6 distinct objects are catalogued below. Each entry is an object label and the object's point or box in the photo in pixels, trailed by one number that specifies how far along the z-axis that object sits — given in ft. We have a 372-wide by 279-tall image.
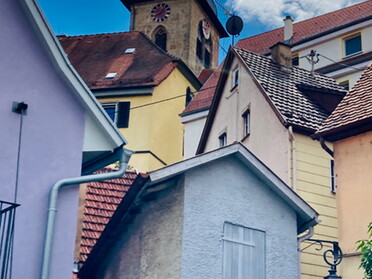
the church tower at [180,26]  182.70
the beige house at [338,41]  136.67
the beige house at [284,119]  69.54
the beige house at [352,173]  55.77
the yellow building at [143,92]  115.34
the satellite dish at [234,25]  120.78
